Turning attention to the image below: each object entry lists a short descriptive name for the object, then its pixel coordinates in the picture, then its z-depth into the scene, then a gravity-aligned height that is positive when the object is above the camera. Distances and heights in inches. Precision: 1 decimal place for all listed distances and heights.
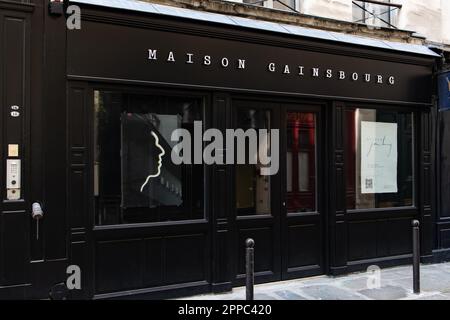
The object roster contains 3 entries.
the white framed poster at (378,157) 333.1 +6.8
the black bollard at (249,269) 192.7 -41.1
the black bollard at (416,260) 258.4 -50.8
